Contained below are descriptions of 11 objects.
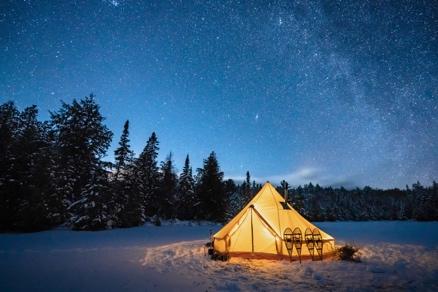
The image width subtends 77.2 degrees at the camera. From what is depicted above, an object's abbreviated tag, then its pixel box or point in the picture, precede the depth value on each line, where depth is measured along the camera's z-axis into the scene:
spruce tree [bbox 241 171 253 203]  48.92
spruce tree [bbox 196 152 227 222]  35.69
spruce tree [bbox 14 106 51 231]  16.88
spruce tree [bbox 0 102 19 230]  16.95
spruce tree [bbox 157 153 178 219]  36.24
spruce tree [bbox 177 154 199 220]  37.12
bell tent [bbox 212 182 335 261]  10.23
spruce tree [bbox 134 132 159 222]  34.46
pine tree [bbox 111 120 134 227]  24.34
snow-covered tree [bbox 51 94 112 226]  22.73
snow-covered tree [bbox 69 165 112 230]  20.12
